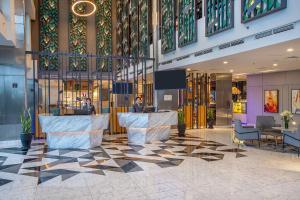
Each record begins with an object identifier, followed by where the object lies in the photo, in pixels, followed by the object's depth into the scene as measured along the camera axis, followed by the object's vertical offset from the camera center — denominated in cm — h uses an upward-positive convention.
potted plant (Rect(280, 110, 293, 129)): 658 -56
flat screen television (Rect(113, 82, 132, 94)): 1063 +47
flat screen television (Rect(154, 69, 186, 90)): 871 +68
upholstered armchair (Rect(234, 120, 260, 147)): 669 -104
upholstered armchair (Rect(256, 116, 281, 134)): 776 -84
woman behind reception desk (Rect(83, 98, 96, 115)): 838 -33
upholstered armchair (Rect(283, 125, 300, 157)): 572 -104
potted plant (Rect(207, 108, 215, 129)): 1047 -95
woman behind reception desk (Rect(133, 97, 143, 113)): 782 -39
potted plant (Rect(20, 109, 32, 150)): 661 -104
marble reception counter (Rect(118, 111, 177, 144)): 729 -88
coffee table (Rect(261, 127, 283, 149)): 674 -106
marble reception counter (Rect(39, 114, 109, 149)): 647 -93
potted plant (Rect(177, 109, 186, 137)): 859 -111
